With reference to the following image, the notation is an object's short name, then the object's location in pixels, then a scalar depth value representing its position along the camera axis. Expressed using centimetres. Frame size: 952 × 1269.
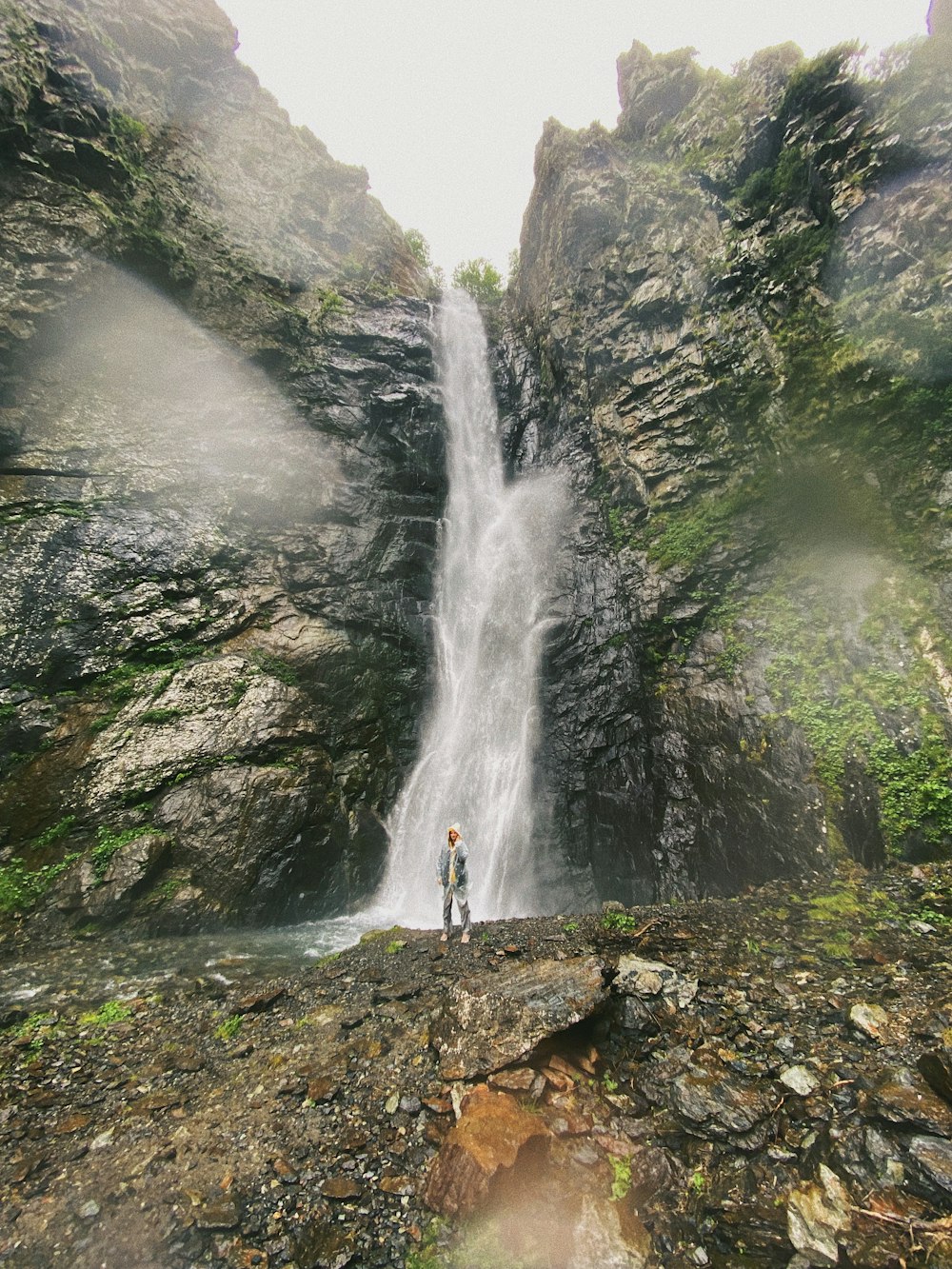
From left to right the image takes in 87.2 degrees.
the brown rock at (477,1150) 291
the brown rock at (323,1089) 384
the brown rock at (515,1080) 358
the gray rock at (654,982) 451
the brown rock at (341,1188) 304
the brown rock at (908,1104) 296
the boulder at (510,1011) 390
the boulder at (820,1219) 243
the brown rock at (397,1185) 304
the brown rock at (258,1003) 518
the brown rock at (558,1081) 367
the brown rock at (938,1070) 312
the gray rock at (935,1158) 261
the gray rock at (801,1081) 336
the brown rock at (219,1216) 288
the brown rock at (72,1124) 370
